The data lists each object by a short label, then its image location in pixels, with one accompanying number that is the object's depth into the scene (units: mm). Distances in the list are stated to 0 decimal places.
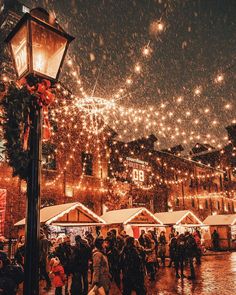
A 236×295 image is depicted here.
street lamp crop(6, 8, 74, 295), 3527
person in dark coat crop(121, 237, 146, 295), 6676
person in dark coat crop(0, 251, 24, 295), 4406
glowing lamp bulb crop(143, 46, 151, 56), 9085
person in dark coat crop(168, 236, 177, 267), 13541
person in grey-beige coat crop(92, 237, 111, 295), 5848
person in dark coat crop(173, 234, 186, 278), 12469
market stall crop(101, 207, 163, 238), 17812
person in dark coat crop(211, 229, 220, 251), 26531
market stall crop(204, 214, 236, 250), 26188
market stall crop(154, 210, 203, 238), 21044
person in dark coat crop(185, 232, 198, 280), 11962
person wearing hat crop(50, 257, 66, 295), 8234
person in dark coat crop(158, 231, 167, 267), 17044
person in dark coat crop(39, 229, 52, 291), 10688
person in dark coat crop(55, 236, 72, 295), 10078
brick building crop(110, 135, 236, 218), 24734
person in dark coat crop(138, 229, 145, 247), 13397
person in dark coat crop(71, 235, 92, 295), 8344
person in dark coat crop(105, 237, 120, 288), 9271
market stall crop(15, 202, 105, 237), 14707
